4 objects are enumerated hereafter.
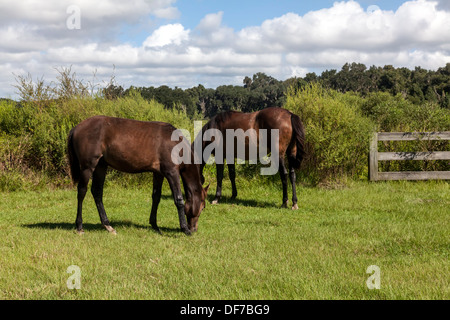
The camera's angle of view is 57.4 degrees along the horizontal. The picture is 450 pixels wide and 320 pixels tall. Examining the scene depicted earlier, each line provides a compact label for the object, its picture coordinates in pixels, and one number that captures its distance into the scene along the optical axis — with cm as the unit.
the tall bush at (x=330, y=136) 1224
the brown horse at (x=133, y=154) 714
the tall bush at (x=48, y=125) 1296
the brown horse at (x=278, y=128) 1016
